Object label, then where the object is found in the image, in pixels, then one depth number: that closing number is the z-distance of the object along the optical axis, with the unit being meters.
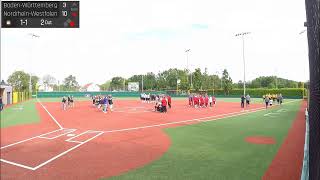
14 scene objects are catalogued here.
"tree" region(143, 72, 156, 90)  125.47
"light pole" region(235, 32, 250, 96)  51.03
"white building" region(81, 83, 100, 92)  164.00
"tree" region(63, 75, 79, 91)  177.50
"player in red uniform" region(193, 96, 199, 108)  35.41
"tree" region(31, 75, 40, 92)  123.79
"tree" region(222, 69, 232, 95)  80.44
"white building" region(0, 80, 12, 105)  39.47
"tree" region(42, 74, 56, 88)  170.38
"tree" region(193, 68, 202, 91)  90.00
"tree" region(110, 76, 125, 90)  139.73
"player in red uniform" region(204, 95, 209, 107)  35.84
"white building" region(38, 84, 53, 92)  156.75
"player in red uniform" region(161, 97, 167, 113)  28.03
